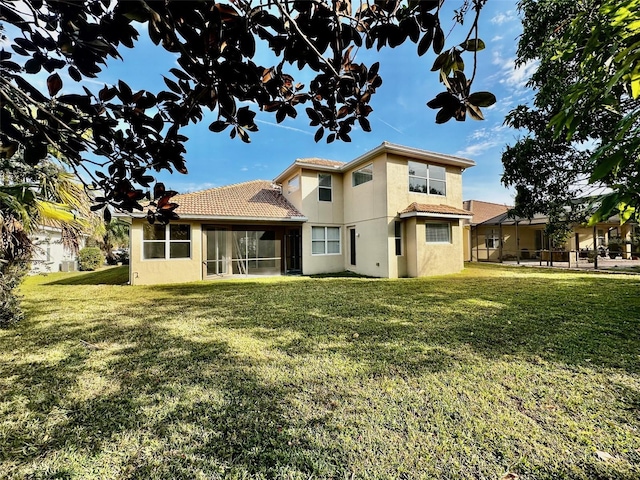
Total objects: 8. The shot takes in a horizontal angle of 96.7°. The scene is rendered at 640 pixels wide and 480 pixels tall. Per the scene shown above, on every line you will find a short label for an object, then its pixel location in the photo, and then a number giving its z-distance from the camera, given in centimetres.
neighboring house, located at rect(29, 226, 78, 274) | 1953
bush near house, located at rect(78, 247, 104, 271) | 1988
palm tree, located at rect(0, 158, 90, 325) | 515
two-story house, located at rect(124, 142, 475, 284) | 1344
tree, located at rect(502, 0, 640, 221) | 121
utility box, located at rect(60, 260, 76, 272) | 1984
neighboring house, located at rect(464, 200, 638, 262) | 2111
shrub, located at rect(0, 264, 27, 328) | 607
